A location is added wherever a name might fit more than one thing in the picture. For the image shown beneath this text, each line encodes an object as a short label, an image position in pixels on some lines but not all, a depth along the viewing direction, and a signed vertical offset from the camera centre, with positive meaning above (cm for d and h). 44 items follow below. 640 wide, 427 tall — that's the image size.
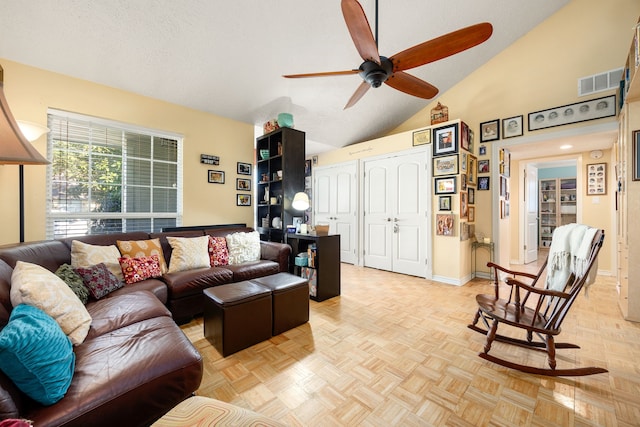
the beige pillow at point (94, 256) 222 -40
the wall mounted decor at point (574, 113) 316 +135
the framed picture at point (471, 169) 396 +71
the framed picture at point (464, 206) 379 +11
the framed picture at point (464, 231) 381 -28
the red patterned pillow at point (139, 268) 235 -54
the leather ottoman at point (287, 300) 224 -81
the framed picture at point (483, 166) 407 +77
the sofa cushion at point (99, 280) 202 -56
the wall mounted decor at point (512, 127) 378 +132
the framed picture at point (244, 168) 416 +75
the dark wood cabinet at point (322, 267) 310 -70
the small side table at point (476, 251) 398 -63
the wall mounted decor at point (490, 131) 397 +133
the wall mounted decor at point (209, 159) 374 +81
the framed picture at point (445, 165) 377 +74
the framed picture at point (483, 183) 406 +49
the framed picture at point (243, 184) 416 +49
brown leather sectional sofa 89 -69
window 280 +44
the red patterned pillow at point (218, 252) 302 -48
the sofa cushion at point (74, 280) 189 -52
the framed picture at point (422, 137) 407 +126
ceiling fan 154 +115
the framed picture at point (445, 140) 379 +113
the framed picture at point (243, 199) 417 +23
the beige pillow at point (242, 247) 317 -45
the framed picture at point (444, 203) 383 +15
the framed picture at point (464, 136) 379 +121
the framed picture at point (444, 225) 380 -18
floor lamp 174 +49
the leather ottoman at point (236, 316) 194 -84
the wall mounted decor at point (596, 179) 422 +59
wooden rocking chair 161 -74
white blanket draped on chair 171 -31
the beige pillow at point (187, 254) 274 -46
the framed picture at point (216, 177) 385 +56
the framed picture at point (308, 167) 607 +112
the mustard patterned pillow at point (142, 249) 251 -37
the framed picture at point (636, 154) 240 +57
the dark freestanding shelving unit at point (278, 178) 377 +57
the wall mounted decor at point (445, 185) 378 +43
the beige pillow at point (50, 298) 124 -44
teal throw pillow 83 -52
